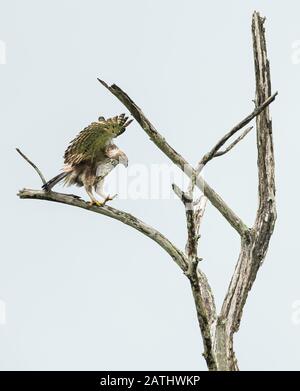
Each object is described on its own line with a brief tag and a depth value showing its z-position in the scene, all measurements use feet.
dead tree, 34.24
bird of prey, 34.27
